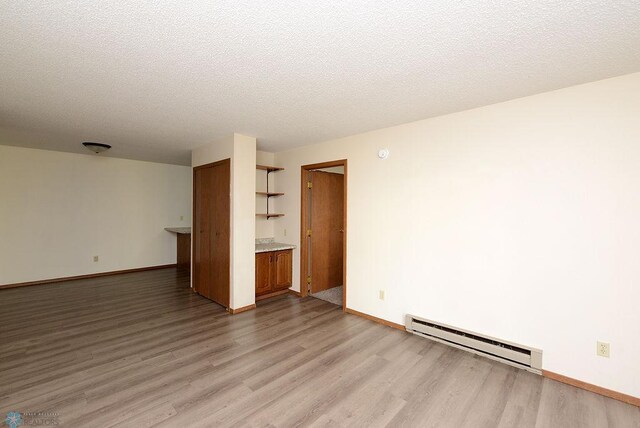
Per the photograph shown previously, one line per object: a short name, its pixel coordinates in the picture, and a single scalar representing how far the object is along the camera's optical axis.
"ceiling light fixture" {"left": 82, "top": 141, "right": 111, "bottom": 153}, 4.06
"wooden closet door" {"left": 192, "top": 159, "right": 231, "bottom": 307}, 3.76
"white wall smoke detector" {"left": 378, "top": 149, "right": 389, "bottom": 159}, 3.31
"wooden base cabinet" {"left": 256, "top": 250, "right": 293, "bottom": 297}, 4.16
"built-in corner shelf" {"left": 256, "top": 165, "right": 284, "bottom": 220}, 4.45
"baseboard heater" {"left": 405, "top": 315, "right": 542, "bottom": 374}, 2.35
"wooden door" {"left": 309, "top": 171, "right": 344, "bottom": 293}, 4.50
